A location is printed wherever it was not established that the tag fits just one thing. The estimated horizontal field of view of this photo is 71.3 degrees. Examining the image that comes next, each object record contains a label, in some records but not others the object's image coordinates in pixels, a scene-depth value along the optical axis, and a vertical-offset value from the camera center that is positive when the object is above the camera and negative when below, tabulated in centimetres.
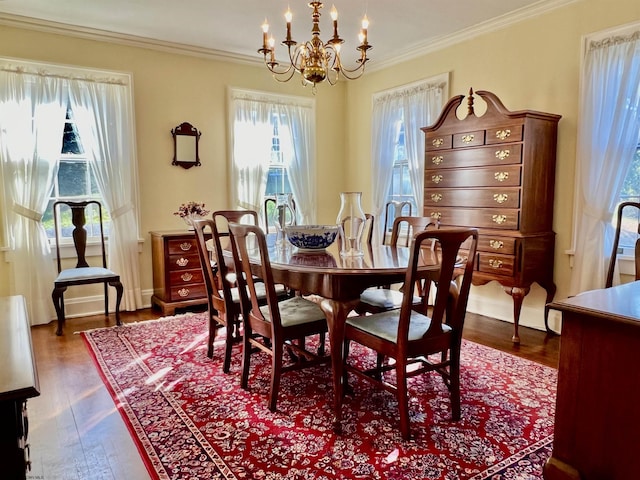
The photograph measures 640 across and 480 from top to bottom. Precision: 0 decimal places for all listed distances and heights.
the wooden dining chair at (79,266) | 363 -63
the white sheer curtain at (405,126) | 454 +74
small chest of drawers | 417 -73
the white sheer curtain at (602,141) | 310 +38
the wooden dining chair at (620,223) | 302 -20
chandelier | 263 +85
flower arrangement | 437 -15
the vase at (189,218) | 438 -23
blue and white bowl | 267 -25
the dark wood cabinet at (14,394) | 88 -40
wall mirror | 458 +52
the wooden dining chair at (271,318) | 223 -66
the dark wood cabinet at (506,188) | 335 +5
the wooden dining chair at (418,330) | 193 -65
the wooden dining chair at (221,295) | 263 -65
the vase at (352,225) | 259 -18
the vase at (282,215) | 291 -14
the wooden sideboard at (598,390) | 137 -63
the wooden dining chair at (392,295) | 281 -66
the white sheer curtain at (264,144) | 491 +58
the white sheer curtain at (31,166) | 375 +25
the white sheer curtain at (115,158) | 407 +34
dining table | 209 -42
